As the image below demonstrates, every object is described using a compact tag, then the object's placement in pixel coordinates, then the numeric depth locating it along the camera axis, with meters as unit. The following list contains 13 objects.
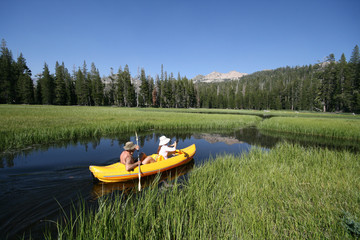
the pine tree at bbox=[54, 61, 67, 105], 54.03
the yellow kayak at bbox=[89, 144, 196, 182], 5.68
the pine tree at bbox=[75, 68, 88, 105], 58.70
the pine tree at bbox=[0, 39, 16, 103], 43.41
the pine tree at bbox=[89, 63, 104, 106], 61.70
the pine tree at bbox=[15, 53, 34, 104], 47.09
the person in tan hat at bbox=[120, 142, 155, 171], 5.93
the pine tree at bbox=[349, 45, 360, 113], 40.09
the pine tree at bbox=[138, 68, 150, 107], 67.94
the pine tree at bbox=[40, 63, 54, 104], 52.47
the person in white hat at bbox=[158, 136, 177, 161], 7.53
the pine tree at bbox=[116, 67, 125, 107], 61.78
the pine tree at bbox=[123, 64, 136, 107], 63.08
